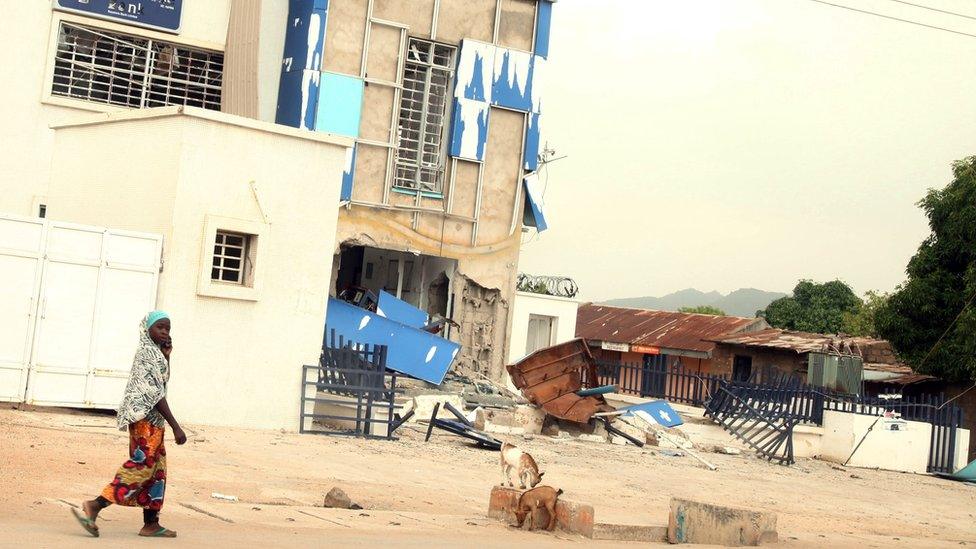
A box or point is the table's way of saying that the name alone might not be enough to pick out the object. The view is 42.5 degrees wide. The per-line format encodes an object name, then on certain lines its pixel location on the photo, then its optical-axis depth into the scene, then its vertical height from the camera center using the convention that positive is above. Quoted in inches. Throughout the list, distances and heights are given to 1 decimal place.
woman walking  339.9 -27.1
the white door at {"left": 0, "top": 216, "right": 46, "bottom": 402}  629.9 +12.3
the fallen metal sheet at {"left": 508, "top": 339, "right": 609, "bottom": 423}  885.2 -4.2
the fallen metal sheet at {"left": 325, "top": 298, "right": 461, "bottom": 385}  970.1 +14.4
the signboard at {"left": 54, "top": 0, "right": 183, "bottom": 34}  998.4 +255.8
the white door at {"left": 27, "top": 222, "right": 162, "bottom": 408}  643.5 +8.8
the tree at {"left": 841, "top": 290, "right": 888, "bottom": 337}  2465.6 +173.8
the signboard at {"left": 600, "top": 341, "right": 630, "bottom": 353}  2117.4 +56.5
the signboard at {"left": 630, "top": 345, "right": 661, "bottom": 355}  2094.0 +56.3
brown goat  457.7 -47.1
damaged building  1079.0 +202.6
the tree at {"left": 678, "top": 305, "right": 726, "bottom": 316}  3533.5 +224.6
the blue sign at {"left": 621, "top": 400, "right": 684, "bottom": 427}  979.9 -21.3
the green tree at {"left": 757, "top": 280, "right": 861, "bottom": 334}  2925.7 +219.0
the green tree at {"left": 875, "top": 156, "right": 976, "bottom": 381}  1407.5 +135.9
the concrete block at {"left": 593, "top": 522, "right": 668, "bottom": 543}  467.2 -56.7
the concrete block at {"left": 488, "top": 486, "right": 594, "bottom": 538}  455.5 -50.7
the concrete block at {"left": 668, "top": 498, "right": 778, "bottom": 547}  488.1 -52.1
